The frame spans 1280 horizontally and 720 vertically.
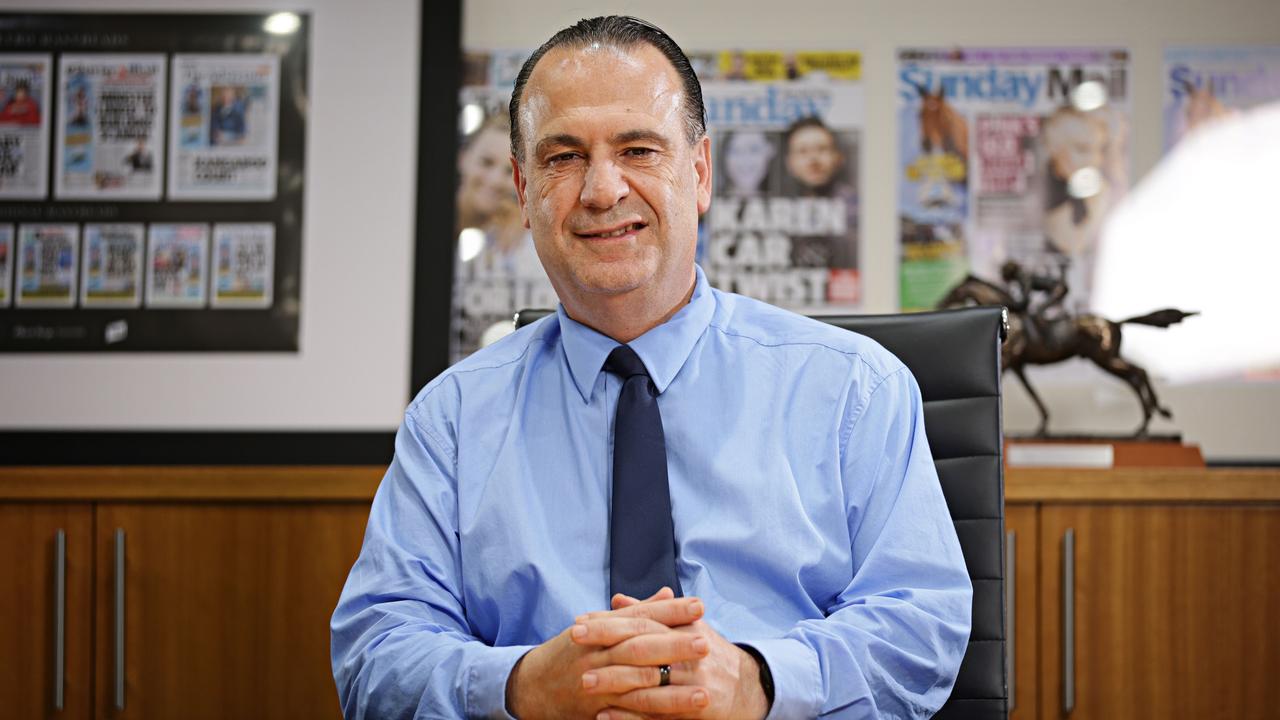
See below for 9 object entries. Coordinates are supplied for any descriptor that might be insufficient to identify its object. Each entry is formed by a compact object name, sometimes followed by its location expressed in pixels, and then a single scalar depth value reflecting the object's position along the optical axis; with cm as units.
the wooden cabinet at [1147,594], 214
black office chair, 147
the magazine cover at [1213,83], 267
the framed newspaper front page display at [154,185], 272
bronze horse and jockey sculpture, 236
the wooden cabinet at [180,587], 224
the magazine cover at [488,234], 273
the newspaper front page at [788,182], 270
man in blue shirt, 122
